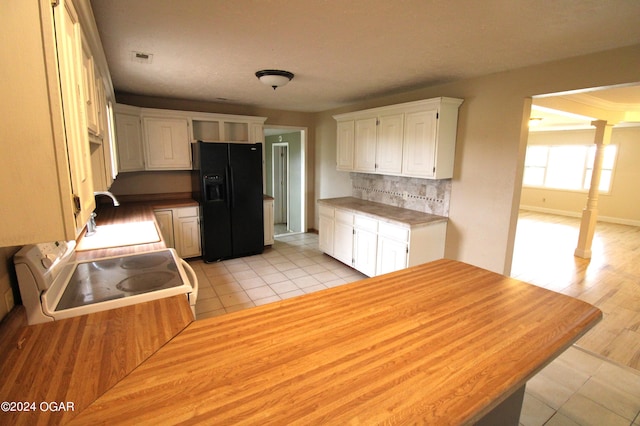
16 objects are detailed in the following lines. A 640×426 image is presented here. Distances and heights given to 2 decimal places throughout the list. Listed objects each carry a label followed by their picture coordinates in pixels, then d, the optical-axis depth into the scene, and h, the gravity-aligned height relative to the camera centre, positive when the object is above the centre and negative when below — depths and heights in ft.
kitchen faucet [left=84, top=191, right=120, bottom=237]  8.43 -1.88
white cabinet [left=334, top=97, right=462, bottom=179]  10.68 +1.12
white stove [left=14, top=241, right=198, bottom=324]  4.23 -2.09
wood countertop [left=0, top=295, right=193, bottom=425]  2.82 -2.16
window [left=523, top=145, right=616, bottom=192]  24.82 +0.32
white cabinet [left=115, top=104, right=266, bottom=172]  12.90 +1.36
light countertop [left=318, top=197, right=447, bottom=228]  10.98 -1.82
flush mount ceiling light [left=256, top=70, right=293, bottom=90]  9.51 +2.73
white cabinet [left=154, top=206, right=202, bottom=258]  13.69 -2.95
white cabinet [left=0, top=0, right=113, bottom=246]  2.27 +0.22
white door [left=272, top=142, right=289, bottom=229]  21.93 -1.23
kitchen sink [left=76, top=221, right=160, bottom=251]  7.55 -2.01
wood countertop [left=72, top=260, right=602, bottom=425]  2.59 -2.02
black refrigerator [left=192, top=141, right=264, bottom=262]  13.66 -1.47
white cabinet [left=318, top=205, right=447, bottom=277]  10.89 -2.93
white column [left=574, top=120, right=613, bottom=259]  14.74 -1.60
